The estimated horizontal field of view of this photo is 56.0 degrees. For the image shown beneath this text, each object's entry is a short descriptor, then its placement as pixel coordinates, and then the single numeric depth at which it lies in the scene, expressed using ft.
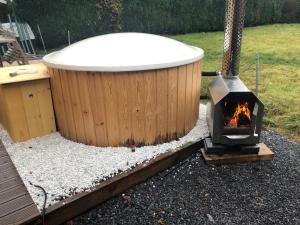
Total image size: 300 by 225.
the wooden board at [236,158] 10.52
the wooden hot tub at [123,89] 9.83
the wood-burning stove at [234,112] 9.76
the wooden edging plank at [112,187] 7.92
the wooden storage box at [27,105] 10.56
